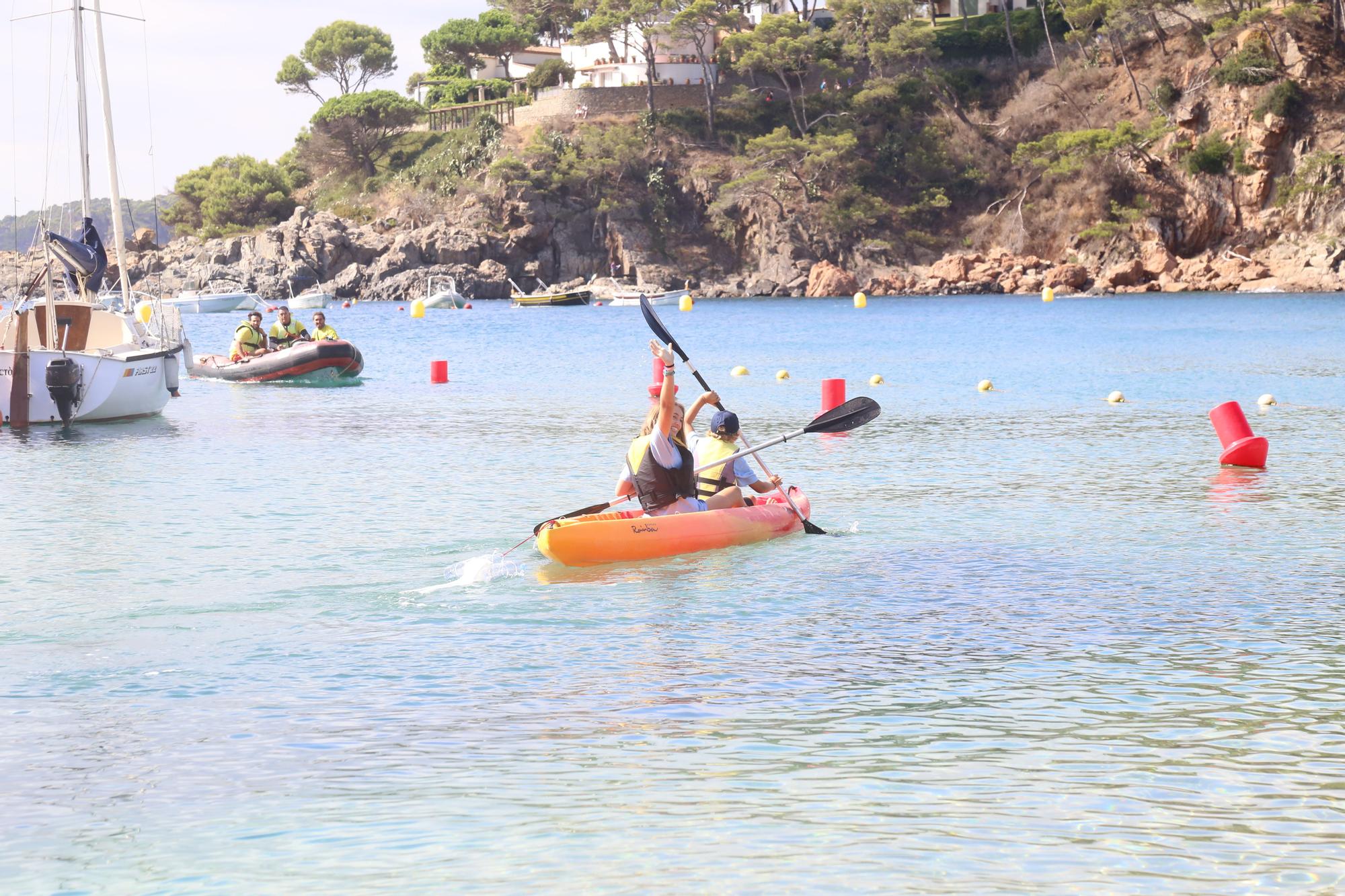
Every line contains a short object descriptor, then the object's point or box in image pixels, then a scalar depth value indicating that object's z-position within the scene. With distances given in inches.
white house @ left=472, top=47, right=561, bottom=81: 4608.8
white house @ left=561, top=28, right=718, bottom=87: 4060.0
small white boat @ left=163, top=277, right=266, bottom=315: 3801.7
